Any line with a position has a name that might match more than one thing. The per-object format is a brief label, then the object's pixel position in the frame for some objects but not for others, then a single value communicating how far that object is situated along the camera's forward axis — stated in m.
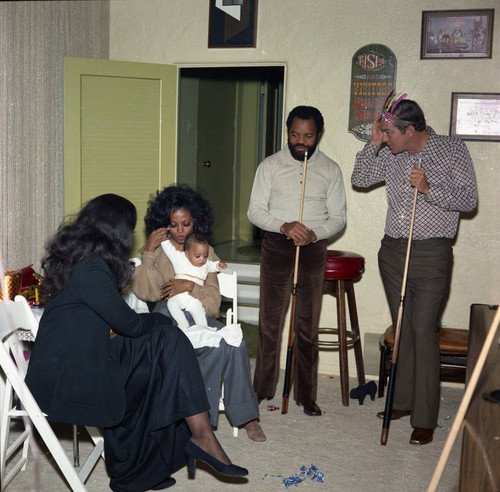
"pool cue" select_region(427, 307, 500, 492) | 1.54
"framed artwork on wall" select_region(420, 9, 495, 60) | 4.21
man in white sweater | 3.94
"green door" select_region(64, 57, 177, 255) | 4.42
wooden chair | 4.02
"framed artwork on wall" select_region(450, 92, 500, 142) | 4.24
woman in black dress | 2.74
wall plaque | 4.40
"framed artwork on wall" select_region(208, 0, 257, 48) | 4.61
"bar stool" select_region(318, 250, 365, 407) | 4.12
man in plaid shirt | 3.54
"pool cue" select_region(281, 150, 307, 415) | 3.84
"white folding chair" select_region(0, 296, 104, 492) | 2.65
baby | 3.54
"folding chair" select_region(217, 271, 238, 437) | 3.76
